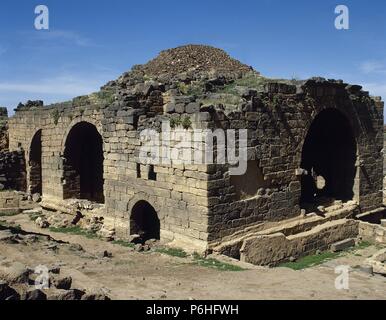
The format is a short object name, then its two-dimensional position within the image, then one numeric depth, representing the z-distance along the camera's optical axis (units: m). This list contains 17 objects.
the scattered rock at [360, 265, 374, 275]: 9.41
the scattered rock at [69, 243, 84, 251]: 10.42
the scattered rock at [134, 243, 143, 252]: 11.10
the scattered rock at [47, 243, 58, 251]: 9.77
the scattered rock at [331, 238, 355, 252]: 12.65
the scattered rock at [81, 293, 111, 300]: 5.62
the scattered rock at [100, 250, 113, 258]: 10.46
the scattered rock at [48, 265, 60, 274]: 6.89
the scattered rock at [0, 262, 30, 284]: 5.66
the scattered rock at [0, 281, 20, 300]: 5.08
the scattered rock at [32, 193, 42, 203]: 17.97
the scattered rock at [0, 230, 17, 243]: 9.20
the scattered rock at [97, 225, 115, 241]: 12.43
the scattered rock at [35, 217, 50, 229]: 14.24
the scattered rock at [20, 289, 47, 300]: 5.23
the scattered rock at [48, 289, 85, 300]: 5.41
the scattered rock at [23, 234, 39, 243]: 10.00
